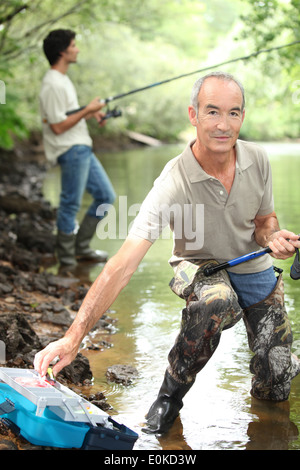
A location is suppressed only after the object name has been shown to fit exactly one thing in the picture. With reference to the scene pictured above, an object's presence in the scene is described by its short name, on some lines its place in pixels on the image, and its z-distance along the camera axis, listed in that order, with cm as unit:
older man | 388
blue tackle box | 329
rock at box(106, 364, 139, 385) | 465
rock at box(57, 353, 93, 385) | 457
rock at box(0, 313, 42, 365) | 478
